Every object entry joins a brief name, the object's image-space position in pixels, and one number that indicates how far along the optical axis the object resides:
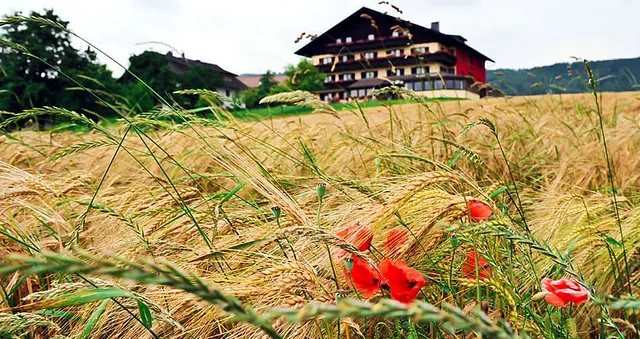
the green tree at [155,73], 21.86
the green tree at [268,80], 38.31
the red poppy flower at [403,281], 0.90
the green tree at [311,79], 29.78
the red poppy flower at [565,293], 0.74
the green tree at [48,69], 19.80
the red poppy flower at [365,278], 0.89
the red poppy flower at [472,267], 1.06
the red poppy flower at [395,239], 1.08
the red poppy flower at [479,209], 1.00
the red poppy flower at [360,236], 0.95
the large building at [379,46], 31.47
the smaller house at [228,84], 42.14
